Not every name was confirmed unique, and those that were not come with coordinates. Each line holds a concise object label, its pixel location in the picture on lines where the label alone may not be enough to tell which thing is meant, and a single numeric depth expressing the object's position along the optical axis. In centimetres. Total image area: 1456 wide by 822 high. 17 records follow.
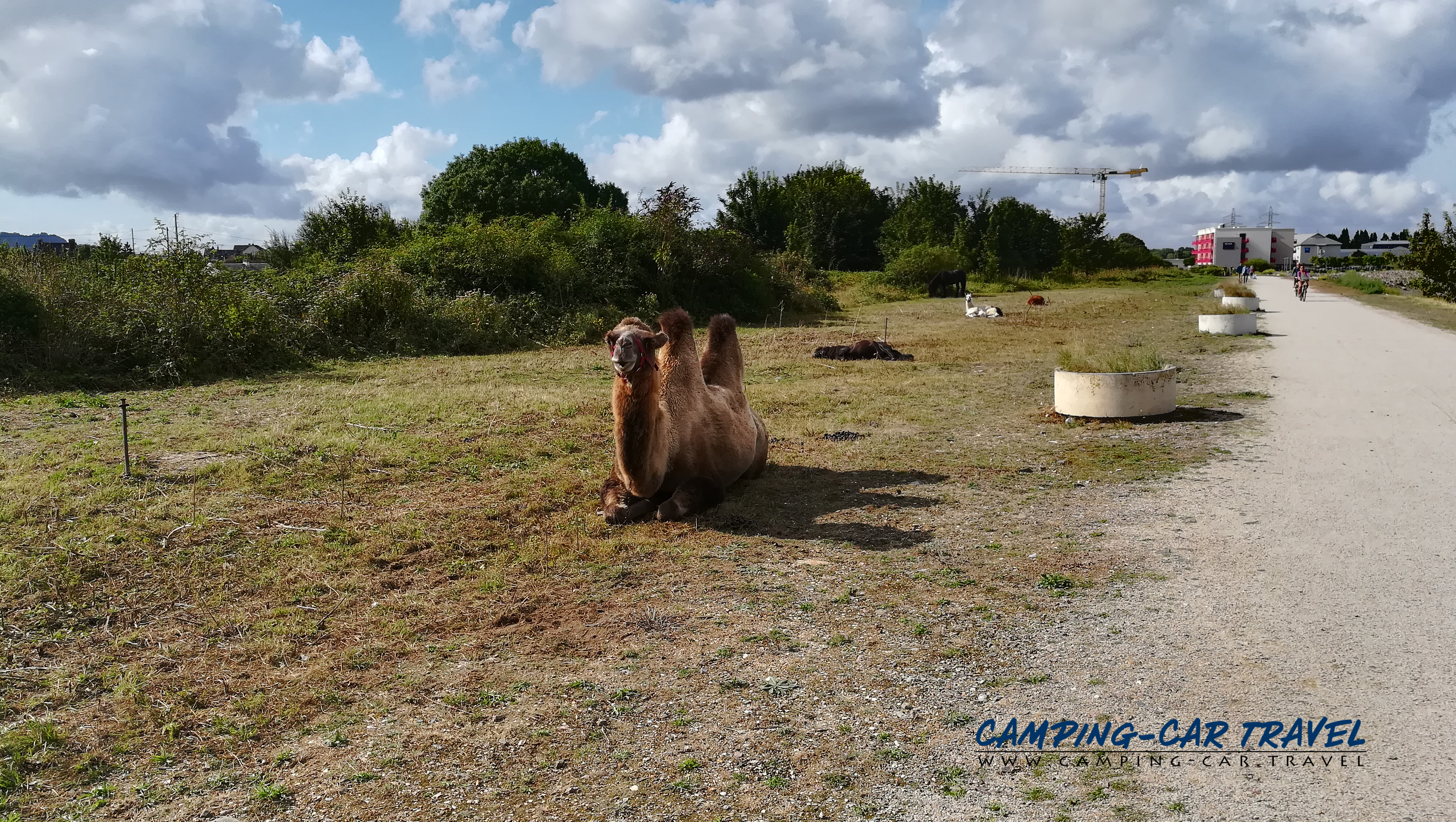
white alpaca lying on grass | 3028
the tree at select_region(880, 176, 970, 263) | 5909
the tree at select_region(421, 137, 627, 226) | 4075
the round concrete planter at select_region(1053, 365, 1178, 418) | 1098
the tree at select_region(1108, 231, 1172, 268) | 6850
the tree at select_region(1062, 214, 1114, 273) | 6328
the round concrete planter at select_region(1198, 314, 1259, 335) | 2183
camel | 668
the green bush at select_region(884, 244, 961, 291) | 4653
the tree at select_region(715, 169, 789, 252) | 5712
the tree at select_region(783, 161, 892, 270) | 6291
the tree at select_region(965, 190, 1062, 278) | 6350
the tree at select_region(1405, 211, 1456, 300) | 3462
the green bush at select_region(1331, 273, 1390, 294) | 4306
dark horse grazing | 4425
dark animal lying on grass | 1808
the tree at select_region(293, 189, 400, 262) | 2639
